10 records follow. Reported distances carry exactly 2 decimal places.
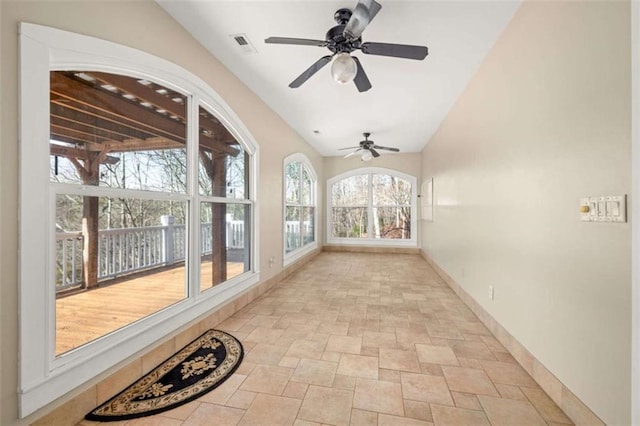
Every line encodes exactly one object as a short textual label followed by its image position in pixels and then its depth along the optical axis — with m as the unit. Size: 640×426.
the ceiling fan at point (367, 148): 5.59
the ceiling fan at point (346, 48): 1.98
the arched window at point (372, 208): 7.47
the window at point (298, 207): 5.13
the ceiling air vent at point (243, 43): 2.41
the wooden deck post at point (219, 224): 2.95
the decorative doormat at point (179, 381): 1.62
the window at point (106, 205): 1.37
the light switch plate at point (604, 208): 1.21
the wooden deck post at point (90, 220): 1.70
